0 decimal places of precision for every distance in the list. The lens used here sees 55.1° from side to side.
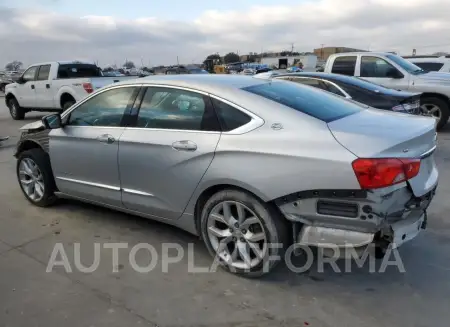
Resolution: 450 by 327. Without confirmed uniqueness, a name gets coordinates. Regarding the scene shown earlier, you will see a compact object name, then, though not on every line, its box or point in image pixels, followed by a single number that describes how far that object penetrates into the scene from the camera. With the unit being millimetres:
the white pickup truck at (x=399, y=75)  9383
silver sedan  2805
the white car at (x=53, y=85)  11734
